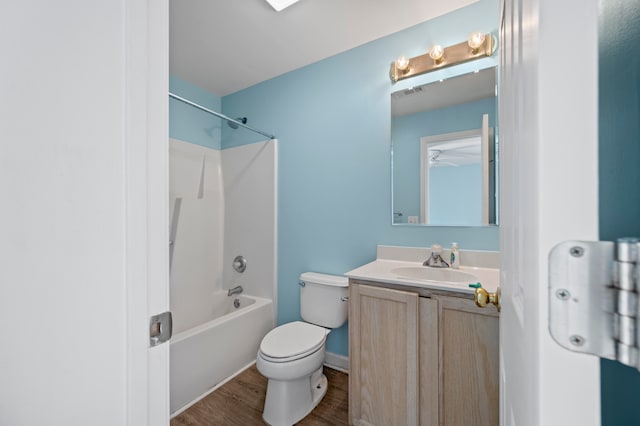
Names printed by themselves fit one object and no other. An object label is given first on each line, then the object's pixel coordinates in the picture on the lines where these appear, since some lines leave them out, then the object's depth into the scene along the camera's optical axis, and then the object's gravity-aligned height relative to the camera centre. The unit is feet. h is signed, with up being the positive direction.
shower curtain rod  5.70 +2.45
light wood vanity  3.58 -2.25
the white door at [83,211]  1.32 +0.01
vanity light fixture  4.91 +3.20
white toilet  4.73 -2.69
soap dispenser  5.01 -0.90
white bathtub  5.16 -3.20
